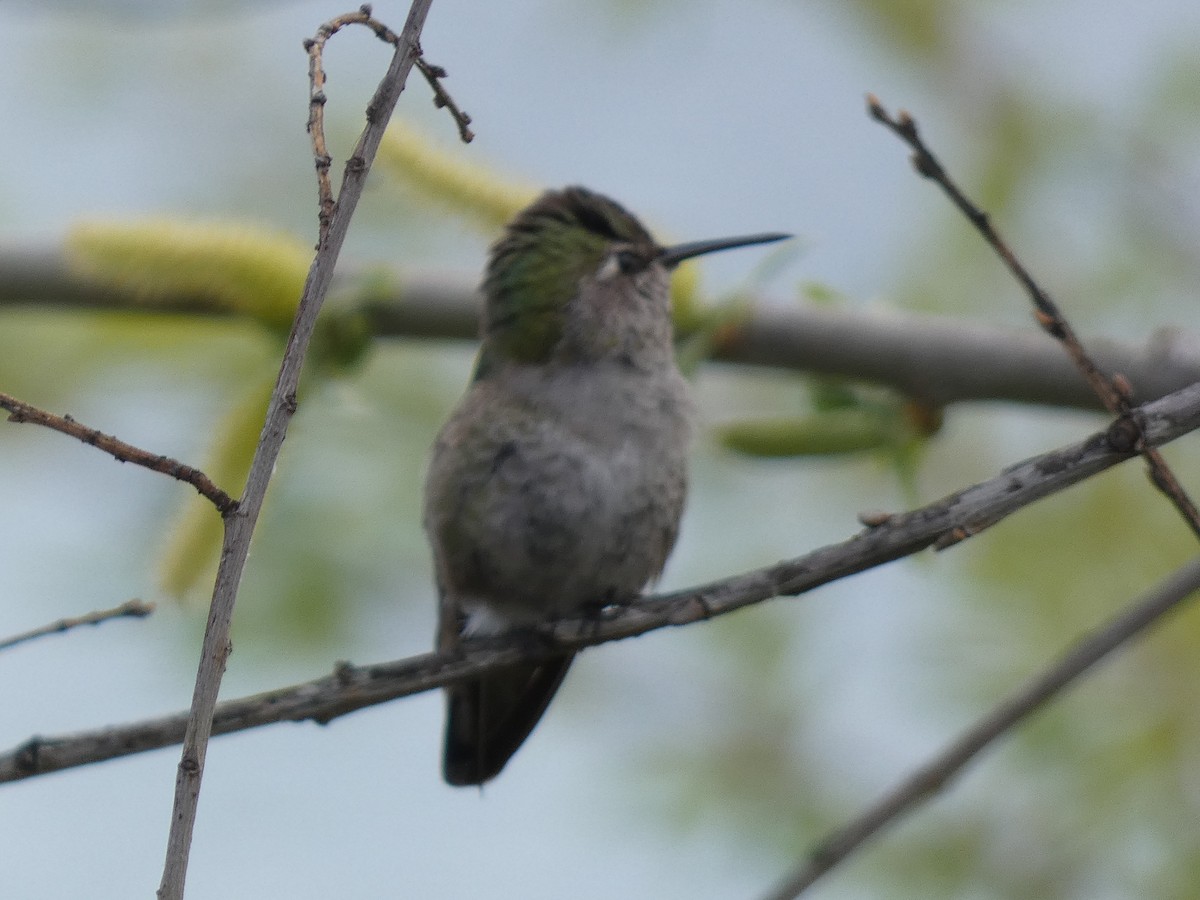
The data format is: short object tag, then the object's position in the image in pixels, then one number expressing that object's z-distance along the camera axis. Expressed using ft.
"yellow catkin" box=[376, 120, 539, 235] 26.23
